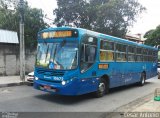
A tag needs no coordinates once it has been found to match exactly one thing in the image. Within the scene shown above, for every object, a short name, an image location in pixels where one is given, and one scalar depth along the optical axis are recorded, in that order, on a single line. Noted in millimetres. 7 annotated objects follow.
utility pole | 9260
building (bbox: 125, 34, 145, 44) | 28981
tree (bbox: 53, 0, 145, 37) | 14382
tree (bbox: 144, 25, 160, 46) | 24252
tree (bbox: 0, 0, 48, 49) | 13332
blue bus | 5550
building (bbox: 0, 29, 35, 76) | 10901
